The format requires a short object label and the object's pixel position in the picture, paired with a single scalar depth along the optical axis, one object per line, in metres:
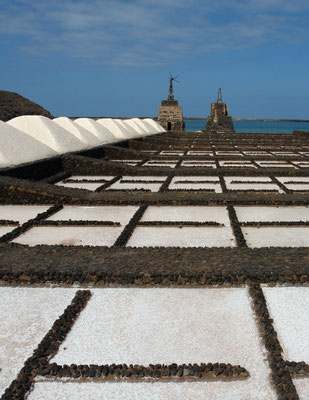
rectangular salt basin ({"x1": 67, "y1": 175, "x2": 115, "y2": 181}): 9.36
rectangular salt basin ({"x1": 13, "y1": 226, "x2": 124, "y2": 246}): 4.53
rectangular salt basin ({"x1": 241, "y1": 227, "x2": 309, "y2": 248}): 4.43
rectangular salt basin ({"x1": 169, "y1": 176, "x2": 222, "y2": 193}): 7.98
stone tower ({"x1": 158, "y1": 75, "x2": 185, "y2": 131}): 32.16
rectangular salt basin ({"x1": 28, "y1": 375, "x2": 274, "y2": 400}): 2.11
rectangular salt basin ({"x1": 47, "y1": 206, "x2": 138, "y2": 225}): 5.56
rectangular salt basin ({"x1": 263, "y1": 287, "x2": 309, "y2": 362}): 2.47
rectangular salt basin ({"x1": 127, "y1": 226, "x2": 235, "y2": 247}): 4.46
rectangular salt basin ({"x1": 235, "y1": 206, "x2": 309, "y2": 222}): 5.51
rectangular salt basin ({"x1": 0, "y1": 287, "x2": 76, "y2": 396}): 2.38
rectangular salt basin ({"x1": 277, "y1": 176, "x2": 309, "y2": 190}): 7.97
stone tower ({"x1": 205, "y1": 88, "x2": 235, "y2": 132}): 39.50
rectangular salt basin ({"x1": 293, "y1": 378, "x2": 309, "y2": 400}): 2.11
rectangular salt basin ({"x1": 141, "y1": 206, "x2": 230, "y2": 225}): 5.55
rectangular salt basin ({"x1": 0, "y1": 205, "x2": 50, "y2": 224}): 5.62
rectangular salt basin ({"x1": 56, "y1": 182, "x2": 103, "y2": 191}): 8.20
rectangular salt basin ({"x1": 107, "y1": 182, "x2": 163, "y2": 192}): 8.00
